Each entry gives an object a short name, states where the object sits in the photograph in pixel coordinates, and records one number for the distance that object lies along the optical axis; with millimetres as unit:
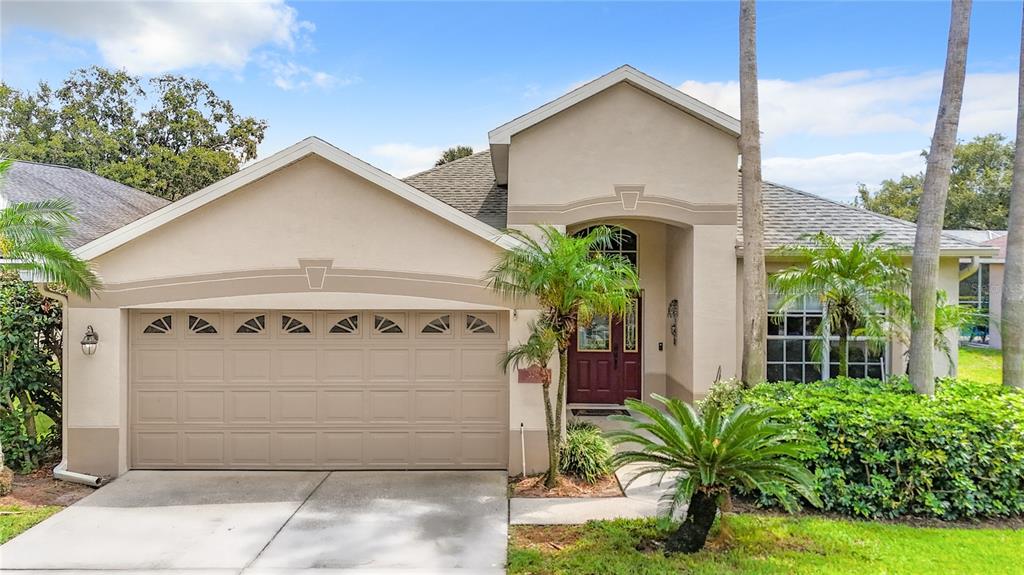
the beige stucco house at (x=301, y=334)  8617
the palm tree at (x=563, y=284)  7492
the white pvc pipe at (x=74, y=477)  8320
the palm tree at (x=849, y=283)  8641
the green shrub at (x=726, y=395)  8414
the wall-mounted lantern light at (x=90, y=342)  8500
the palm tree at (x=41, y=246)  7730
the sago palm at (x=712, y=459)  5750
